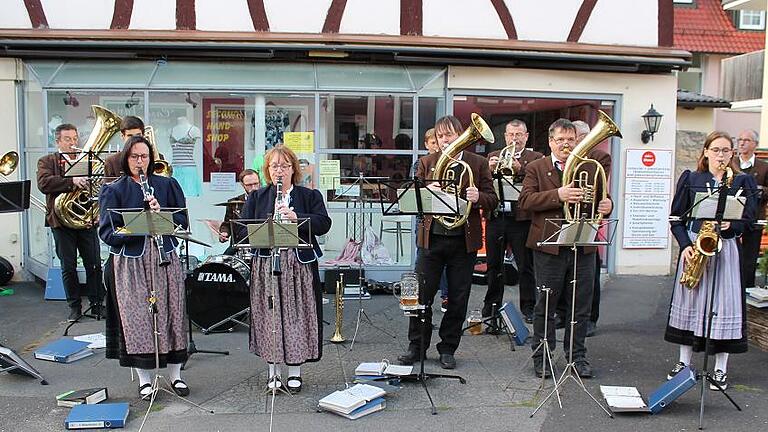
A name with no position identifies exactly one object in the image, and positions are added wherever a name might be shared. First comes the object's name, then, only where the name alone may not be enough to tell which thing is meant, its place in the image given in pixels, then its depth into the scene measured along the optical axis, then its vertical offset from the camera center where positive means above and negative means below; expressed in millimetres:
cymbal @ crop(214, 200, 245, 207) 6985 -353
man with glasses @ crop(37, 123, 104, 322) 7062 -756
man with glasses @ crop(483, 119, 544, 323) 6746 -661
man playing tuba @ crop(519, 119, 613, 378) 5332 -646
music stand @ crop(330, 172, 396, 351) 8815 -339
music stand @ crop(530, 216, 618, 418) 4766 -490
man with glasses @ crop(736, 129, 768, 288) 7648 -48
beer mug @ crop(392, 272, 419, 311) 5184 -925
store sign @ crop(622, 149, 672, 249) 9688 -375
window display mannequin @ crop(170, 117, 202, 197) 9367 +164
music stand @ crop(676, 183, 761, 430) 4531 -273
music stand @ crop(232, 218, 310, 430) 4492 -436
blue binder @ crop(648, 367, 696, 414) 4680 -1494
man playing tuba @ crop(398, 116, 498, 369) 5434 -654
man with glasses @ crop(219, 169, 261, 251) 7082 -380
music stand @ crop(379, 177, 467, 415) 4781 -225
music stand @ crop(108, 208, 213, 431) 4492 -395
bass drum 6625 -1200
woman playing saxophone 5023 -656
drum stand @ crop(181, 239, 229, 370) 6120 -1609
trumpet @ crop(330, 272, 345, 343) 6582 -1419
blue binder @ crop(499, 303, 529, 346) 6434 -1431
